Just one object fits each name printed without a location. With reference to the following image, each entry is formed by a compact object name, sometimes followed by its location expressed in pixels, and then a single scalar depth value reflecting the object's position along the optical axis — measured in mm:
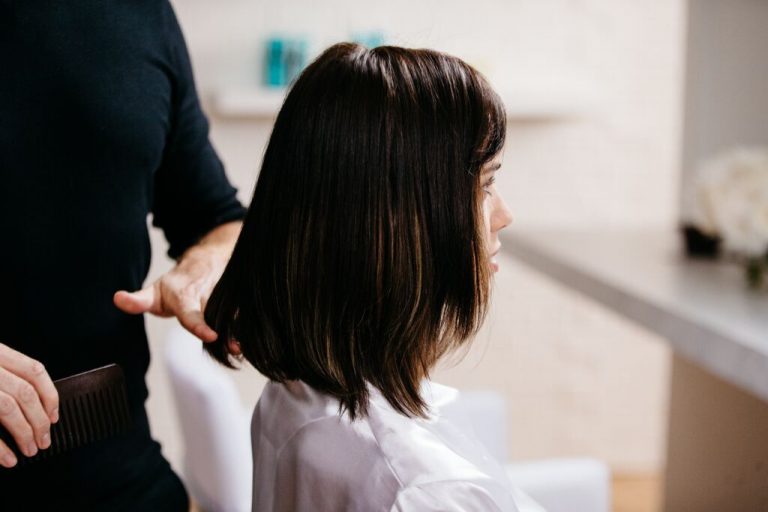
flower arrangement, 1794
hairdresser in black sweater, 1053
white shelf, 2938
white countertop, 1337
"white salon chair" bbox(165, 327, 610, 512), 1538
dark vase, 2004
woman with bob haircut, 880
